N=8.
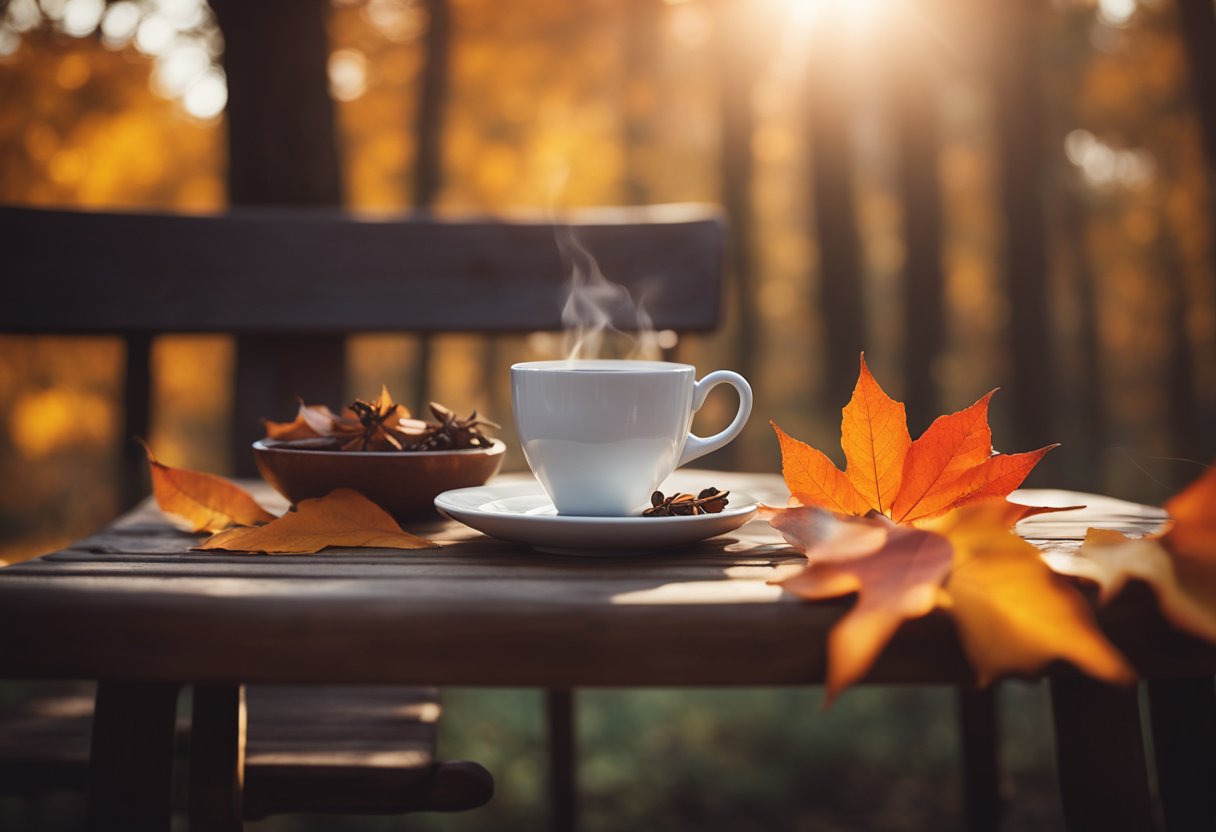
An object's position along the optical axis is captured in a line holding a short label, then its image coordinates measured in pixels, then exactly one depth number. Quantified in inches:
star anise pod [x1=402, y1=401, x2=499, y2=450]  42.1
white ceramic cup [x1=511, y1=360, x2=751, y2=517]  33.4
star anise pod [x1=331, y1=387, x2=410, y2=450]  41.2
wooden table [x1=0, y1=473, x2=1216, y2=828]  24.6
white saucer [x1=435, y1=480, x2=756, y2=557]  30.2
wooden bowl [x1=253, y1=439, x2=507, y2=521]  38.5
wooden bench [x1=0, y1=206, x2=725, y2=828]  75.2
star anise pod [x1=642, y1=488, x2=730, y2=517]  35.4
